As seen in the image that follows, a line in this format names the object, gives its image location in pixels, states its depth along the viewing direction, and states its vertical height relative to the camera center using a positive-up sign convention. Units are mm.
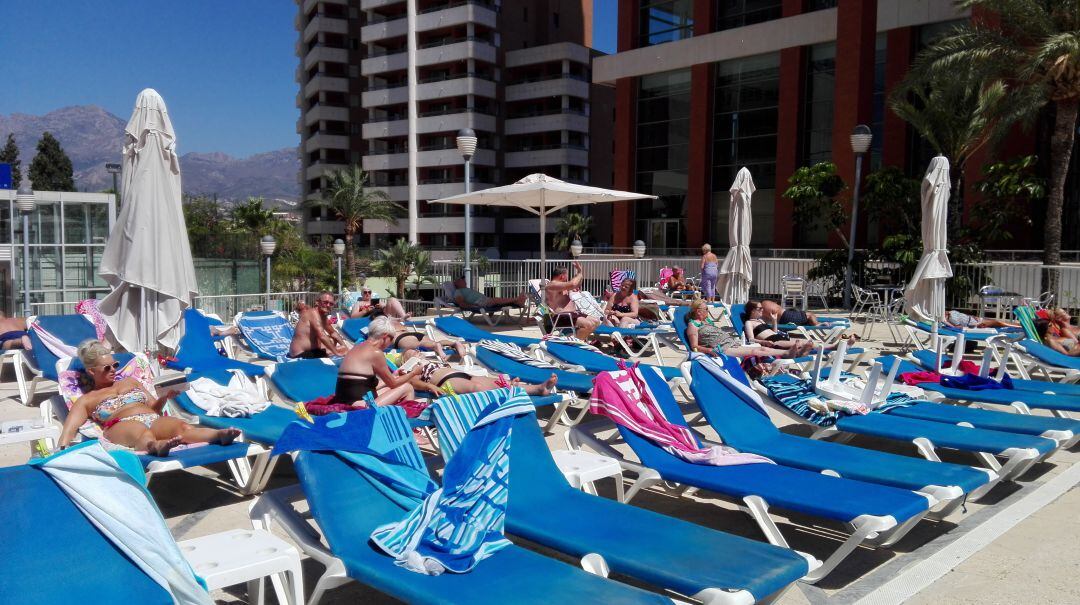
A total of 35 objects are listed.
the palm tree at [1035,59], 14461 +3964
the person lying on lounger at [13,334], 8031 -963
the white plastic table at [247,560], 2613 -1096
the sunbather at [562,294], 10969 -603
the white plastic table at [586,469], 3855 -1104
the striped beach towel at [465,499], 2953 -1041
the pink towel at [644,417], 4230 -952
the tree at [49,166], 58000 +6103
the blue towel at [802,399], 5180 -1010
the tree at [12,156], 56719 +6657
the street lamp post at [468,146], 13883 +1925
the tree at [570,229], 42312 +1316
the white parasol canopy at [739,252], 12922 +40
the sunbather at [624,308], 10692 -800
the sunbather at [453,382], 5785 -1006
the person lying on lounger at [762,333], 7988 -835
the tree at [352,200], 44531 +2912
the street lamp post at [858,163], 15773 +1915
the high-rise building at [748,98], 23984 +5559
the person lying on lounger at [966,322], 10094 -869
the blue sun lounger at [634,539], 2762 -1161
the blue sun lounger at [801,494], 3291 -1129
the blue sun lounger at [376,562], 2646 -1171
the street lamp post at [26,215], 11752 +509
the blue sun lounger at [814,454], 3862 -1124
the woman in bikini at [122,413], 4316 -980
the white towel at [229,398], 5059 -1031
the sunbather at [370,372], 5328 -849
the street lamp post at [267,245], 13906 +72
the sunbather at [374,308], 10430 -815
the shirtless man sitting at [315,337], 7793 -888
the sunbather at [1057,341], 8406 -920
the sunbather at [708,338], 7629 -893
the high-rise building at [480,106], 48156 +9499
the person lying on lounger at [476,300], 13453 -858
